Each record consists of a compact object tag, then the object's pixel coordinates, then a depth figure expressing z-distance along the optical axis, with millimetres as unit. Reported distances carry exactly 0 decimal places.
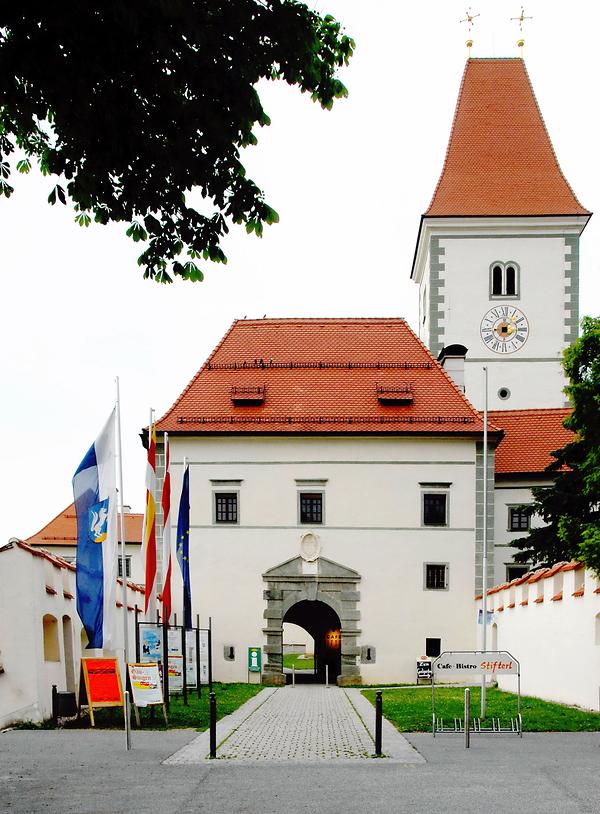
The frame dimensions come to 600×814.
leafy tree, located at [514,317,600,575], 27141
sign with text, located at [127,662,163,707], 18484
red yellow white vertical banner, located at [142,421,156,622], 20344
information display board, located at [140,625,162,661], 22031
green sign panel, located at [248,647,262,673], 37750
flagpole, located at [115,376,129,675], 16891
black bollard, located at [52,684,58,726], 19217
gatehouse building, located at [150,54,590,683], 38500
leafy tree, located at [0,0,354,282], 9719
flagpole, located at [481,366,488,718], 21125
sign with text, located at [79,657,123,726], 18812
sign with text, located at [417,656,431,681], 37125
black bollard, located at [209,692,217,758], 14481
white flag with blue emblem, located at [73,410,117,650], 17188
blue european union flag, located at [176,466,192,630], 29094
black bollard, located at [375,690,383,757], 14548
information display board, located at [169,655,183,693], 24055
